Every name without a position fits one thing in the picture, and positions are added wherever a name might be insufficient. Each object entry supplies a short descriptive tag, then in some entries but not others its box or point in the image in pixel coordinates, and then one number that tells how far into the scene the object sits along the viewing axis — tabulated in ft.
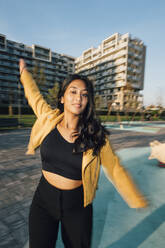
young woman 4.24
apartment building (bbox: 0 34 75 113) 186.60
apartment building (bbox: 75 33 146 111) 195.62
